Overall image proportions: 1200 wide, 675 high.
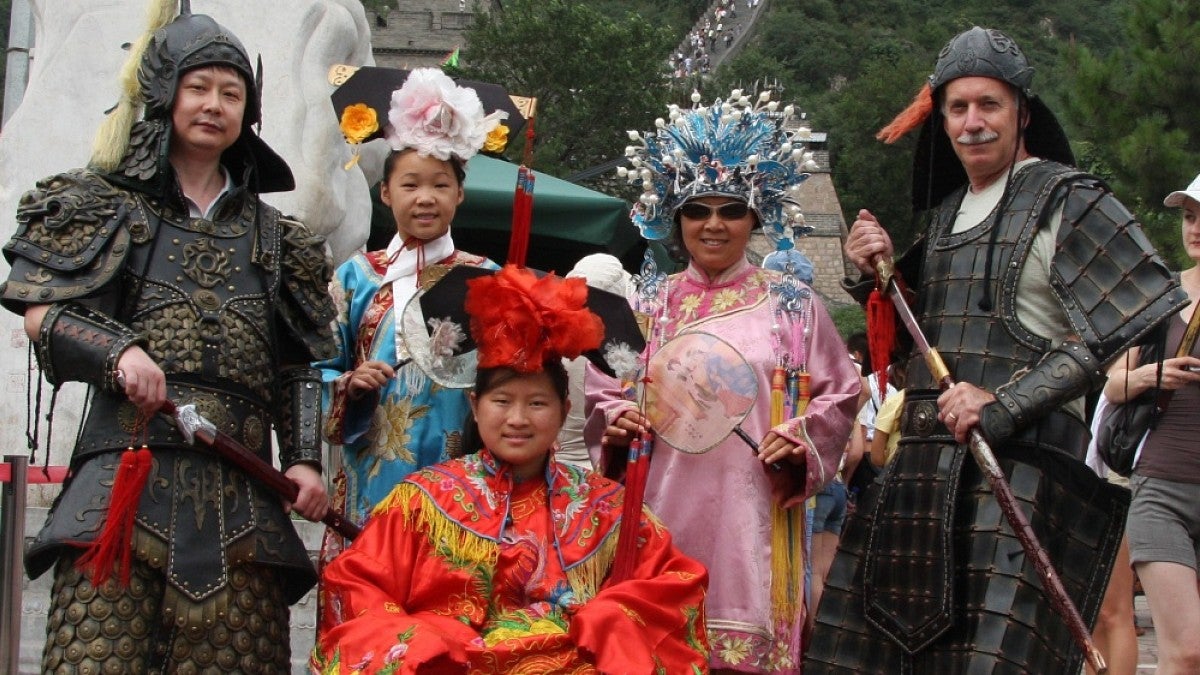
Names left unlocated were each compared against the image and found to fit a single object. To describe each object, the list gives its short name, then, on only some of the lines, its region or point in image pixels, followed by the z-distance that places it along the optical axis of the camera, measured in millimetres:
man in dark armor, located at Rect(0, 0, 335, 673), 4273
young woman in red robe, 4262
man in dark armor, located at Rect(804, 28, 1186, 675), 4430
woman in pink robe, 5094
